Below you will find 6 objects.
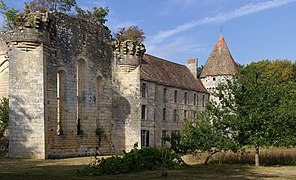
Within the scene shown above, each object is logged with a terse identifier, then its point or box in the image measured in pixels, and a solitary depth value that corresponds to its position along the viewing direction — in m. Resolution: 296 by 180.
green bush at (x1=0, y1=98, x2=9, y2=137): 25.20
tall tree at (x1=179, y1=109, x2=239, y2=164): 18.58
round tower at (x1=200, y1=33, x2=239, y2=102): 47.36
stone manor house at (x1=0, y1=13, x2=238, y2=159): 20.00
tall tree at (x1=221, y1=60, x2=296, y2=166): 18.41
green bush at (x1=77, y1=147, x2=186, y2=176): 14.04
